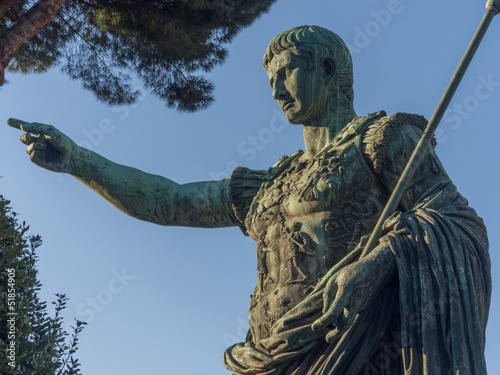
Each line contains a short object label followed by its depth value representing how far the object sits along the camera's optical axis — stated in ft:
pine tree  32.99
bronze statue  16.47
